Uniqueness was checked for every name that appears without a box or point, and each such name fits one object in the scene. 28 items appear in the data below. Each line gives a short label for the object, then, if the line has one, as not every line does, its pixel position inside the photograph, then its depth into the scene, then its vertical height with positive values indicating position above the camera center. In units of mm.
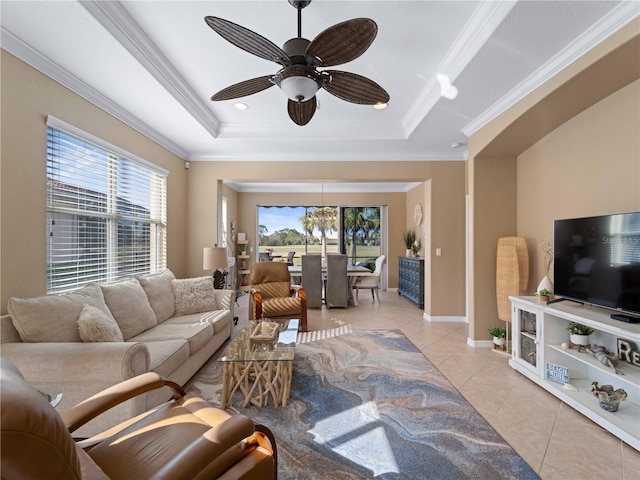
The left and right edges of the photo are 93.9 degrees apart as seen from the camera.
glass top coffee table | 2369 -1060
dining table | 6237 -724
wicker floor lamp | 3398 -343
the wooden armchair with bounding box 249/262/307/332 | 4141 -843
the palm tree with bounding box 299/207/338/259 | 8414 +565
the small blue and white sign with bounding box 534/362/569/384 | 2553 -1151
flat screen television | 2141 -160
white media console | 2049 -988
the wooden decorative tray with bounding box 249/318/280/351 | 2666 -899
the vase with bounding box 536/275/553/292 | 3016 -438
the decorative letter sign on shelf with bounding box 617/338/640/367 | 2180 -828
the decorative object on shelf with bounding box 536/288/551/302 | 2842 -516
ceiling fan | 1511 +1039
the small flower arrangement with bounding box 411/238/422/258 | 6824 -175
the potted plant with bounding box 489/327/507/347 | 3582 -1139
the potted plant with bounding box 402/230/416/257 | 6980 +8
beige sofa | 1904 -755
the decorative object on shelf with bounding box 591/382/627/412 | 2129 -1120
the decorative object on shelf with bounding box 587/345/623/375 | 2206 -878
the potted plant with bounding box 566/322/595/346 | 2494 -780
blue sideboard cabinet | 5891 -828
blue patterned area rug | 1755 -1336
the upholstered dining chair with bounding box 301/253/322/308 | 5867 -757
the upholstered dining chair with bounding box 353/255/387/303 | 6375 -893
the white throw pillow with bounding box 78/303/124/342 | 2123 -639
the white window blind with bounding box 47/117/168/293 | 2494 +287
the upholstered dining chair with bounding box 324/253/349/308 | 5906 -791
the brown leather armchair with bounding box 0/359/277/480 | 696 -792
